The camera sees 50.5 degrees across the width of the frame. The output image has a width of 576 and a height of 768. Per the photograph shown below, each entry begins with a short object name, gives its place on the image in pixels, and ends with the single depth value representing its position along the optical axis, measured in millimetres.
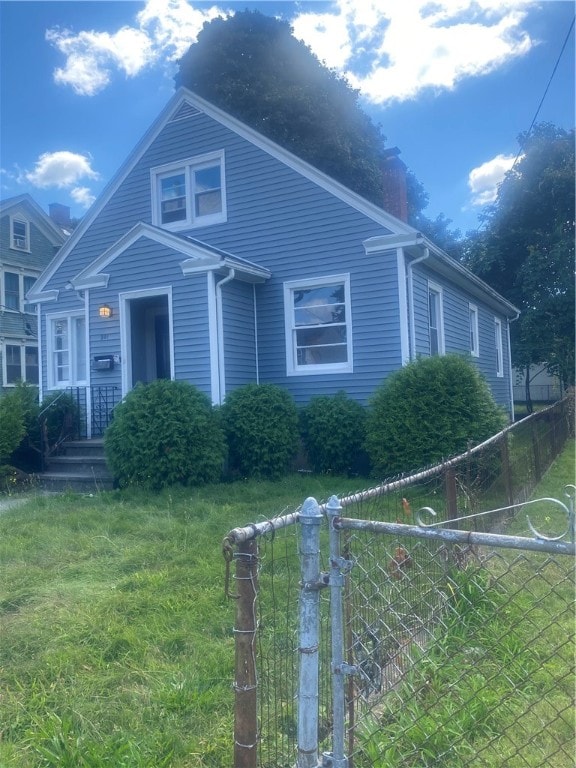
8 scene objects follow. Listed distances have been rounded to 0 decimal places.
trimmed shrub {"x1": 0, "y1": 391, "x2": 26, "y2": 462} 9683
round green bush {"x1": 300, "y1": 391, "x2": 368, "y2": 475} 9734
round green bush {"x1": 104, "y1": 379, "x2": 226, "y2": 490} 8586
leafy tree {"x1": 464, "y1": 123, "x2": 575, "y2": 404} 21438
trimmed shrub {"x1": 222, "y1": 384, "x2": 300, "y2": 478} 9414
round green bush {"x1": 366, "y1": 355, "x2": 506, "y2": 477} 8383
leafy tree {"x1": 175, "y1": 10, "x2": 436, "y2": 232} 25391
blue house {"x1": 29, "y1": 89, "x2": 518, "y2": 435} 10461
